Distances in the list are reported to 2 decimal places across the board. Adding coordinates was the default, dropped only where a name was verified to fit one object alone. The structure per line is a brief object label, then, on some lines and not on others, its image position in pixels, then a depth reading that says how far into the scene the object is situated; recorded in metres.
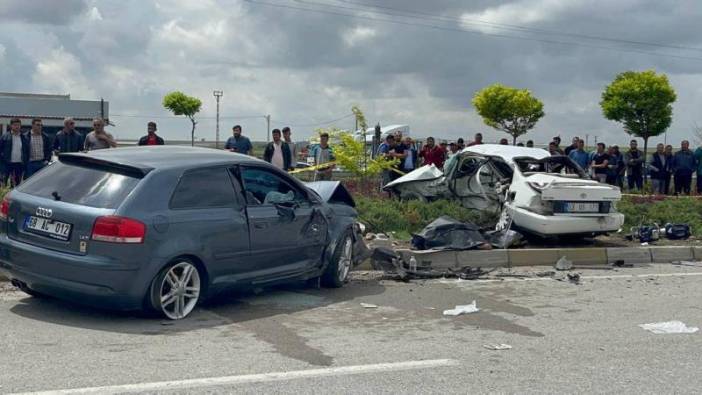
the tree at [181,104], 53.22
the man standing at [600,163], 18.86
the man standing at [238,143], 15.59
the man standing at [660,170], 19.98
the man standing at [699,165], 19.73
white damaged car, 11.97
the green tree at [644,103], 35.06
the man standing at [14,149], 13.88
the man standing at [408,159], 17.88
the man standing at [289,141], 16.20
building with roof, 34.22
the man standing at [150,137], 14.27
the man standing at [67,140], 14.09
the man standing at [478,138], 18.95
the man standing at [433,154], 18.14
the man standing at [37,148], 13.88
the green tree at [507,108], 43.44
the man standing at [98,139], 13.54
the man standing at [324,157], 16.86
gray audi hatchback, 6.80
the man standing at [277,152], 15.73
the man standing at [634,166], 20.16
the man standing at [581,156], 18.73
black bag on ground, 11.16
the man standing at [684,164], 19.66
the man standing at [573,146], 19.11
